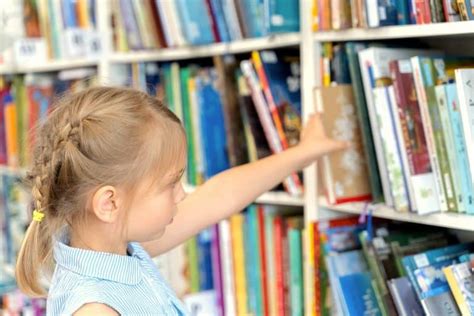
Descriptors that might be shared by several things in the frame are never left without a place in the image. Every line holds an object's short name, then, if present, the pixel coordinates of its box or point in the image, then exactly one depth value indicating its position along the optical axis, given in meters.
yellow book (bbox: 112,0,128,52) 2.71
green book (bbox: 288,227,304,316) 2.37
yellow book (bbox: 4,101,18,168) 3.14
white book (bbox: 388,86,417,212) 2.08
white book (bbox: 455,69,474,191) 1.96
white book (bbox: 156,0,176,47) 2.56
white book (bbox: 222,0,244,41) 2.40
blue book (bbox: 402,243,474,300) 2.08
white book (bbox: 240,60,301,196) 2.35
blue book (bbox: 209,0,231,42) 2.44
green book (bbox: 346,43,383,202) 2.16
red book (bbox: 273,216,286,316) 2.41
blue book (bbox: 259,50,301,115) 2.33
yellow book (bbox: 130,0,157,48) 2.61
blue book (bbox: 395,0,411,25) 2.09
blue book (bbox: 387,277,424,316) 2.08
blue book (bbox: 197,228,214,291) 2.61
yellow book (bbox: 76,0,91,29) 2.91
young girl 1.87
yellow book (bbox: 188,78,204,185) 2.56
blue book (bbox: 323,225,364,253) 2.25
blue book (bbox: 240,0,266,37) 2.34
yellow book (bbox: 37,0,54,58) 3.02
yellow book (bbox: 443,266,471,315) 2.01
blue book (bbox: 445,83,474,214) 2.00
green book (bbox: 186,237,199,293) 2.63
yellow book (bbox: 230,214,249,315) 2.50
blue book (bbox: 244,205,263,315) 2.48
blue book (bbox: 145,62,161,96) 2.69
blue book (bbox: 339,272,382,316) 2.14
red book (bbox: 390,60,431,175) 2.07
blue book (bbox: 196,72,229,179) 2.52
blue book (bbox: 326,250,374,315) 2.16
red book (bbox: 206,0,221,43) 2.46
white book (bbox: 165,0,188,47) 2.52
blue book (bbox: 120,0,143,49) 2.65
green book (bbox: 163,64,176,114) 2.64
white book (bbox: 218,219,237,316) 2.52
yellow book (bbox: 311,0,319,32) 2.23
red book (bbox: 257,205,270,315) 2.46
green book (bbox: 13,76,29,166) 3.12
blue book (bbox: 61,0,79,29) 2.94
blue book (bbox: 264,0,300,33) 2.26
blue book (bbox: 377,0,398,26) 2.09
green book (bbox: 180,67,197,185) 2.59
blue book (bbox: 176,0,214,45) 2.47
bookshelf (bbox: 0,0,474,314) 2.03
